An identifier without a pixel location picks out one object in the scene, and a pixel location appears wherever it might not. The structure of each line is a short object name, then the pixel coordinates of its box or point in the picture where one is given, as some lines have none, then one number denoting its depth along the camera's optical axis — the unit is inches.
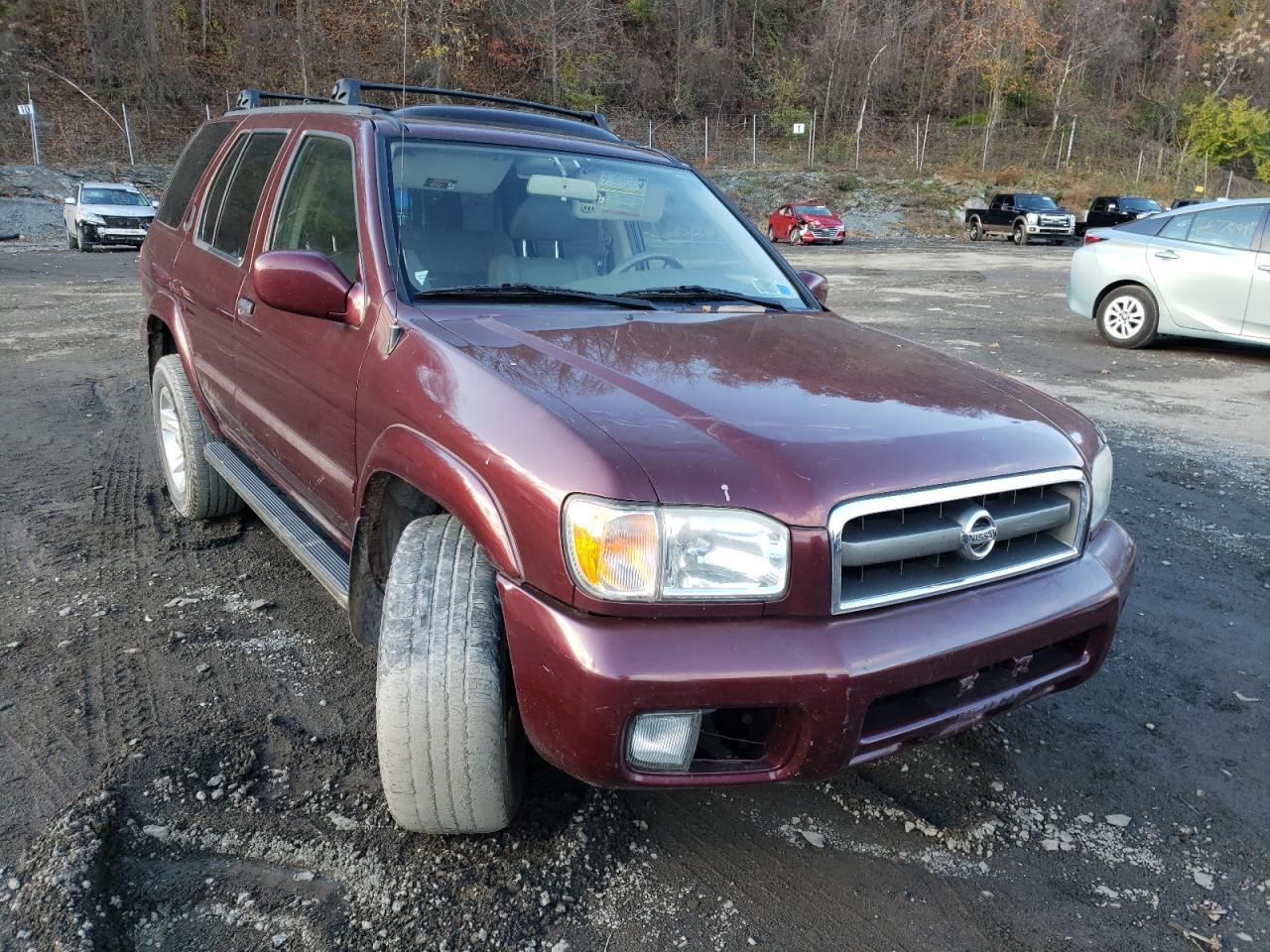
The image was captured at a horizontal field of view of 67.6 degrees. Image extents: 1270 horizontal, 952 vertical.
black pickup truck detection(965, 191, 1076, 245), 1166.3
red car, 1072.8
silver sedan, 335.0
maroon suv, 73.7
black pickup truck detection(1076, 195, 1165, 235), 1175.2
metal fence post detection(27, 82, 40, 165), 1112.3
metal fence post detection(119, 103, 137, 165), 1220.3
